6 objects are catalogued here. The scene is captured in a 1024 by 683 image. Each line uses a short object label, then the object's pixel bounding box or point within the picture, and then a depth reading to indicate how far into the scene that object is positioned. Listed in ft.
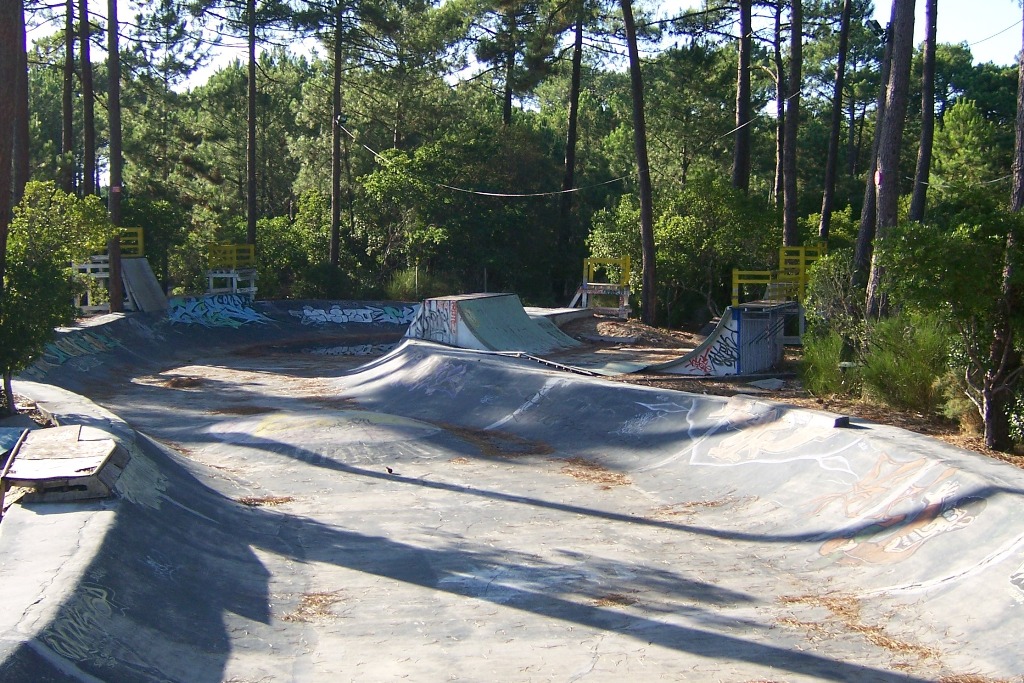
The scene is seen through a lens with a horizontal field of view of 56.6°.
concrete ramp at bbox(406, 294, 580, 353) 76.84
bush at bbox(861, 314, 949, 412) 42.65
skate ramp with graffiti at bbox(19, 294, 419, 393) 75.51
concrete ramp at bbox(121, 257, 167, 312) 96.84
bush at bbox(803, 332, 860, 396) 49.60
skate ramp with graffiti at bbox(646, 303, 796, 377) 62.95
